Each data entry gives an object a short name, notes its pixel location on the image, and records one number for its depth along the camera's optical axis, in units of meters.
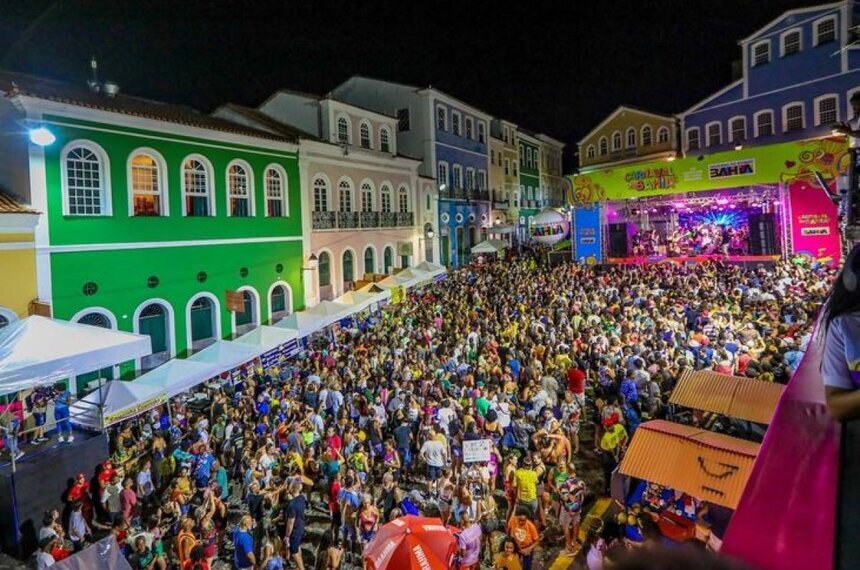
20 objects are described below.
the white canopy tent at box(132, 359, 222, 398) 12.20
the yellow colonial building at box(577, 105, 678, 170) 37.69
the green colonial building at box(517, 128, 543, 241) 46.28
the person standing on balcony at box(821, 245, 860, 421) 1.75
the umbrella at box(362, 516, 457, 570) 5.89
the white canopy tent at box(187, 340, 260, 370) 13.60
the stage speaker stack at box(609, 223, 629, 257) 29.28
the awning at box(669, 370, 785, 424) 7.66
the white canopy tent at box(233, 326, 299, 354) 14.93
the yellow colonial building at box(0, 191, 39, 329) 13.86
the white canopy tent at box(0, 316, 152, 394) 9.37
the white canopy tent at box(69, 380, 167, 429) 10.45
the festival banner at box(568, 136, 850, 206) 21.61
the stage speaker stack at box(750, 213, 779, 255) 25.70
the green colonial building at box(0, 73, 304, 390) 14.88
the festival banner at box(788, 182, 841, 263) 22.59
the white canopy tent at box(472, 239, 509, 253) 32.16
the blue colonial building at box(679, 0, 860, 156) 28.00
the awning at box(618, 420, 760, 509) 5.51
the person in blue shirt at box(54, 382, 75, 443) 9.89
